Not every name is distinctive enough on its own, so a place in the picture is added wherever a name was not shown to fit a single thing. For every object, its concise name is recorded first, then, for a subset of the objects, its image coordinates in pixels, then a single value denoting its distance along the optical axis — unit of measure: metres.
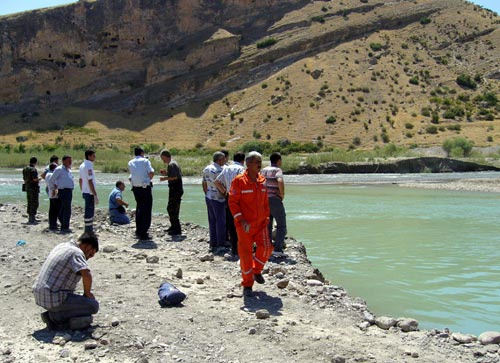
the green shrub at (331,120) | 56.12
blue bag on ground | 6.27
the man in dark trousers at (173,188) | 10.77
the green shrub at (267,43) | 71.38
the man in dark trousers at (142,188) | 10.40
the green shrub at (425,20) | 70.62
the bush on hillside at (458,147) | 43.00
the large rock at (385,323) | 5.82
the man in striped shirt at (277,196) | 8.48
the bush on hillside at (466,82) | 61.06
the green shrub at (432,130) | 51.93
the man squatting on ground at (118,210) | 12.91
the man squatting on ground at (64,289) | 5.44
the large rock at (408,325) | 5.77
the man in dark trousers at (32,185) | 13.07
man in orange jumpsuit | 6.52
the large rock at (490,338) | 5.41
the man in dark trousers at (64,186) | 11.72
